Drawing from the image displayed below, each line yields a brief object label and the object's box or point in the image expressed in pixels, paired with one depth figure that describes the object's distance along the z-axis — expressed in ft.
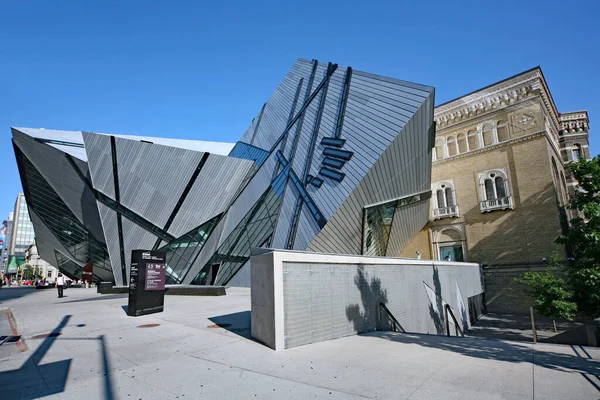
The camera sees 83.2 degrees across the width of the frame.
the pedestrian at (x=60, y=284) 70.74
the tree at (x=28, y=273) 344.84
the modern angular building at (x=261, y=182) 58.23
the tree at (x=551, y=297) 61.16
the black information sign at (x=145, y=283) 39.32
